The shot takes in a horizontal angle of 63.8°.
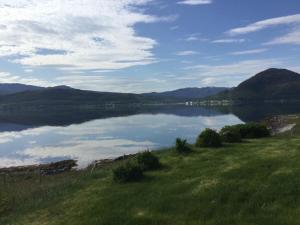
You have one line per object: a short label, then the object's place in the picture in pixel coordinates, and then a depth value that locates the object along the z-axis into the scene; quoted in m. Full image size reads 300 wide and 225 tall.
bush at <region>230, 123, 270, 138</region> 23.97
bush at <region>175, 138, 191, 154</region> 19.72
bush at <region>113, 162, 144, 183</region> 15.15
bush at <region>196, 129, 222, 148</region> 20.47
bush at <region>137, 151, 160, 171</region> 16.73
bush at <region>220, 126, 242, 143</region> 21.67
